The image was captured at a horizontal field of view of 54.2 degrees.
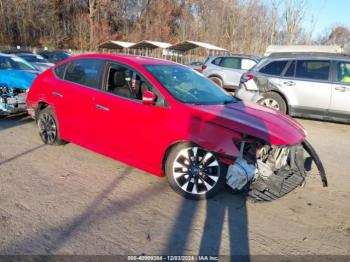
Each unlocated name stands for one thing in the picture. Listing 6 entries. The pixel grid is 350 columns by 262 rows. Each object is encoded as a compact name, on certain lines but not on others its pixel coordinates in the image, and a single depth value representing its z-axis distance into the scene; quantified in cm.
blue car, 745
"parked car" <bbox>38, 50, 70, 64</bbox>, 2170
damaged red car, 396
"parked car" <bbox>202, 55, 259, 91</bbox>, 1398
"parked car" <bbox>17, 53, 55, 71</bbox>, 1577
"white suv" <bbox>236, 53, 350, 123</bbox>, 828
